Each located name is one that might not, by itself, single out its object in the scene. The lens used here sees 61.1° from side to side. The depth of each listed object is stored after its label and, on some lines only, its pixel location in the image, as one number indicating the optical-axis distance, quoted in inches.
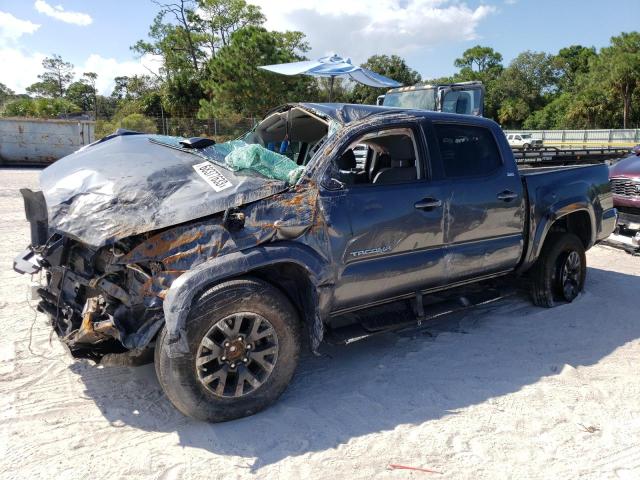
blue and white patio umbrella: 507.3
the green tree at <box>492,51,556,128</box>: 2399.1
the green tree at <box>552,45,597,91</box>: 2583.7
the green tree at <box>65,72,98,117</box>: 2738.7
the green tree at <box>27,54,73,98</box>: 2706.7
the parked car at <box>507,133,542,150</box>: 1552.7
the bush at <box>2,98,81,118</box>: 1578.1
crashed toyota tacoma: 128.8
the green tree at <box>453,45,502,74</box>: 3154.5
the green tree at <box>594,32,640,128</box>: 1702.8
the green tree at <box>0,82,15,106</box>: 2808.6
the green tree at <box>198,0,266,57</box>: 1655.6
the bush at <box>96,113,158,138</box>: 1020.5
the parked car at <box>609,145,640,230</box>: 331.9
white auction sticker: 137.7
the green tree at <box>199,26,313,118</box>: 1158.8
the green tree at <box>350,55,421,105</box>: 2167.8
